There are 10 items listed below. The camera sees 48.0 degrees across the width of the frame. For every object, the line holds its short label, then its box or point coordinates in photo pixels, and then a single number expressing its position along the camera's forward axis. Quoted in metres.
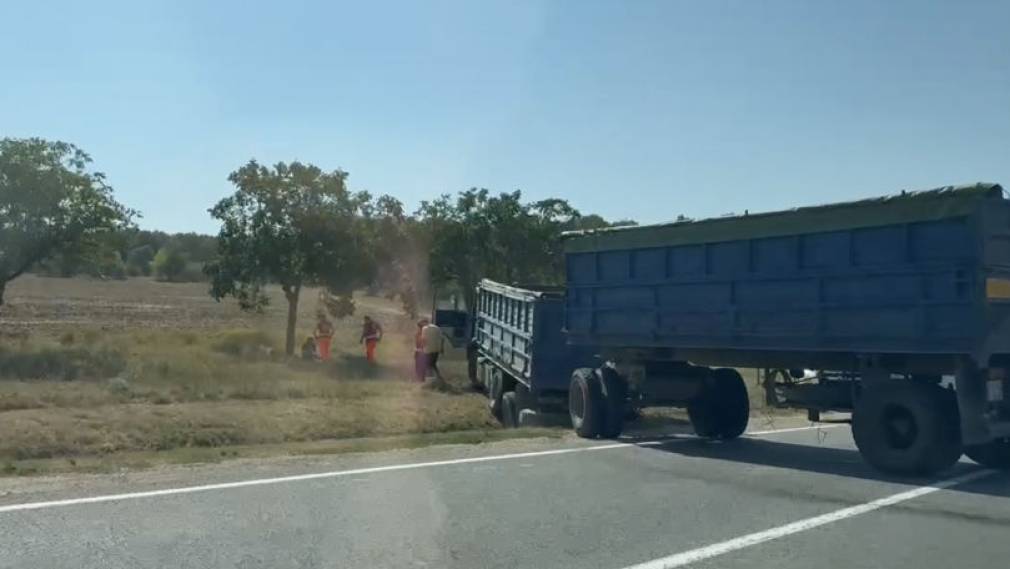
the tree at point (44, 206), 30.12
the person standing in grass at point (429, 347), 25.91
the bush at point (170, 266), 106.88
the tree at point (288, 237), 32.44
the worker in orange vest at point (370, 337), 31.17
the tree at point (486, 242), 36.44
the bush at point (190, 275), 106.69
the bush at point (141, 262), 110.75
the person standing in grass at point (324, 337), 31.47
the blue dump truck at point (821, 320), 11.37
